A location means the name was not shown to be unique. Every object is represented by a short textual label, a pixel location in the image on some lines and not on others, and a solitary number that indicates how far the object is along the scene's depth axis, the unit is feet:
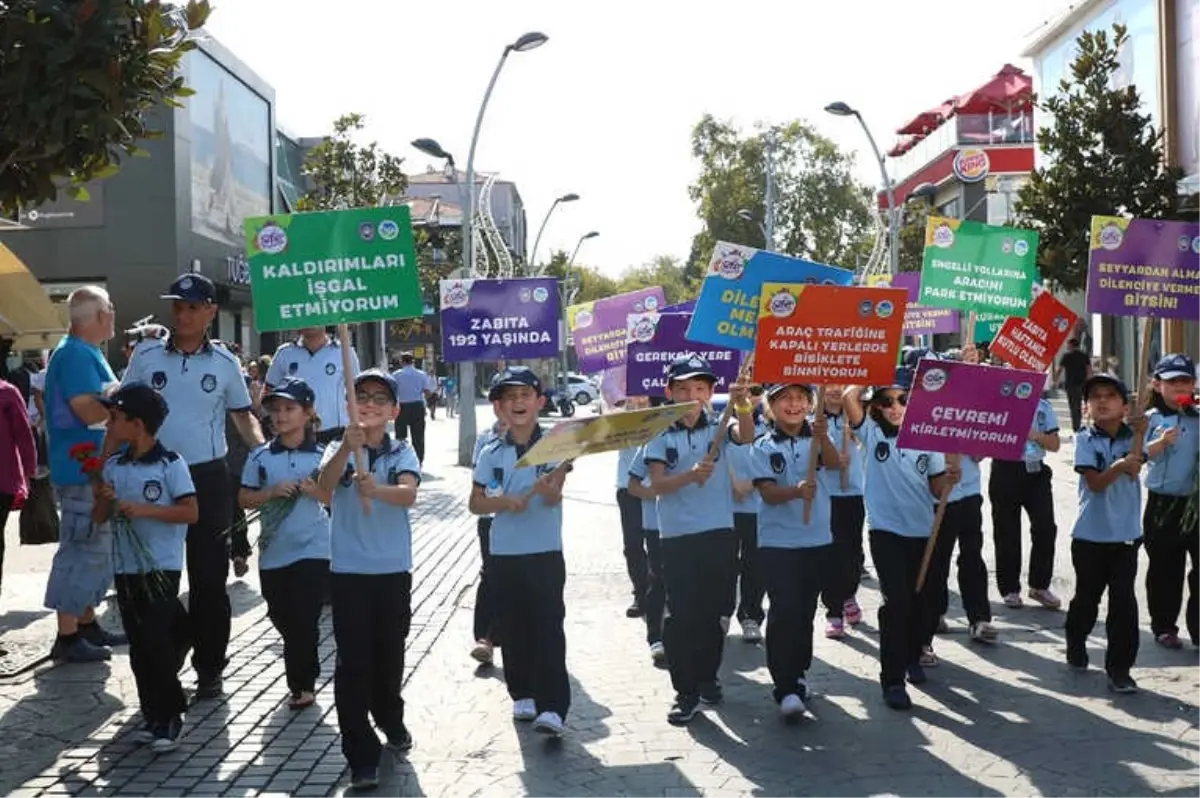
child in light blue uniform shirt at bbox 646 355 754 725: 22.41
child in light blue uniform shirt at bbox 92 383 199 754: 20.56
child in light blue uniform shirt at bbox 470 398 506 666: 26.46
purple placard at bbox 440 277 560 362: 33.78
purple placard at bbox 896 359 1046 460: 23.07
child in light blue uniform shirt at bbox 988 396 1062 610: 32.09
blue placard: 27.37
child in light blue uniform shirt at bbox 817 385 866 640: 29.04
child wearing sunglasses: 23.11
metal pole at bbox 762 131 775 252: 222.69
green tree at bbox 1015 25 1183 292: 84.94
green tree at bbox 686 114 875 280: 250.78
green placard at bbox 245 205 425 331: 20.65
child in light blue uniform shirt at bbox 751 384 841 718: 22.34
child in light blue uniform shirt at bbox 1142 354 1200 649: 25.80
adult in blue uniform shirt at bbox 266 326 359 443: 32.07
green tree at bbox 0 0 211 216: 18.47
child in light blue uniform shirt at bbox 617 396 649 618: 29.96
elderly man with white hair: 25.77
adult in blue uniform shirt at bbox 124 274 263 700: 23.36
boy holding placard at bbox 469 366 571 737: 21.03
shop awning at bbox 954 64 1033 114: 189.47
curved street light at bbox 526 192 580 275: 147.02
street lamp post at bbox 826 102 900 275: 106.52
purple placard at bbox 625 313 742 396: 30.04
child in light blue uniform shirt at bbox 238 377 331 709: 21.63
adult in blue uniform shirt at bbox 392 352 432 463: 70.38
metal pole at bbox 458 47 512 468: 83.15
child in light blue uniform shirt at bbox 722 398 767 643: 29.19
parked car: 191.31
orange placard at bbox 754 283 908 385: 23.45
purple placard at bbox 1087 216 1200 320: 27.53
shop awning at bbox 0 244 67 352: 36.14
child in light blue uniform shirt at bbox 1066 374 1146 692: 23.27
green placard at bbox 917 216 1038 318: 33.27
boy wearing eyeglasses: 19.40
